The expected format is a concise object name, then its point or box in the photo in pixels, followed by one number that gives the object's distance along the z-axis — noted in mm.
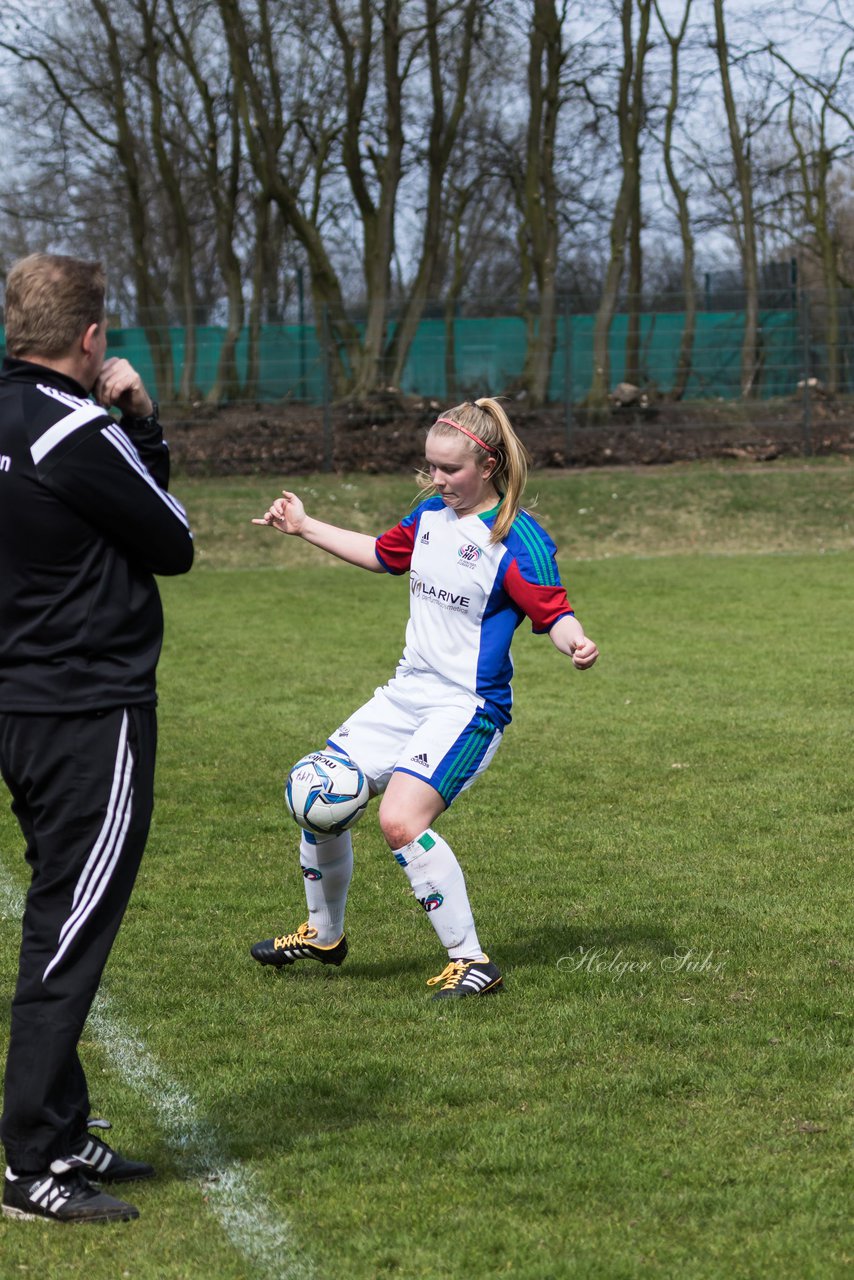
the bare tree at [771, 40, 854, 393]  24906
